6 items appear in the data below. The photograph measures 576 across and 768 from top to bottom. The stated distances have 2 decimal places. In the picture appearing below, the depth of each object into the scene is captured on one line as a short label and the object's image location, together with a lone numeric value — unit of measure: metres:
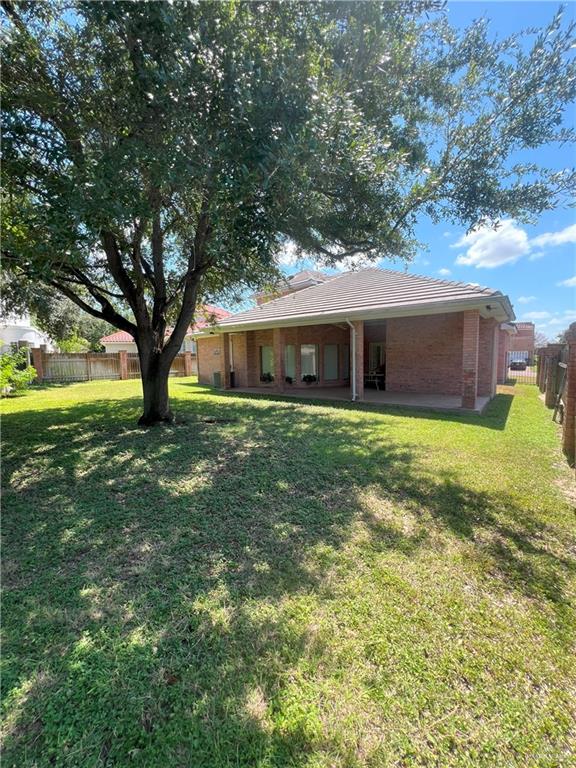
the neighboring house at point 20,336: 22.42
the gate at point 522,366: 21.24
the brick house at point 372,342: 10.62
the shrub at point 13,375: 14.67
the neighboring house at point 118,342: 35.12
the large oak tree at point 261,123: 3.68
